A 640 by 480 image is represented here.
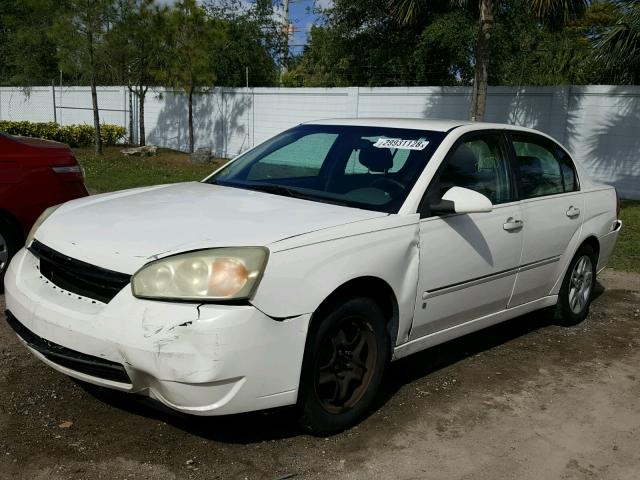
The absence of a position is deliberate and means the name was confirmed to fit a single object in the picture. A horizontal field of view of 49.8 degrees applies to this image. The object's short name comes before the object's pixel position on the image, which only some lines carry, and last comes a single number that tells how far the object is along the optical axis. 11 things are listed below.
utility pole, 29.25
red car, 5.52
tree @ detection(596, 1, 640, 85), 10.62
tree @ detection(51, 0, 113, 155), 17.14
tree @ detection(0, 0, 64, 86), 27.89
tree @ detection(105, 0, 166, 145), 18.45
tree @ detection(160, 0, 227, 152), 18.23
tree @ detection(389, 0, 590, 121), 11.06
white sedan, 2.91
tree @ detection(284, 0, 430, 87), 19.25
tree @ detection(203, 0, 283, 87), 24.42
